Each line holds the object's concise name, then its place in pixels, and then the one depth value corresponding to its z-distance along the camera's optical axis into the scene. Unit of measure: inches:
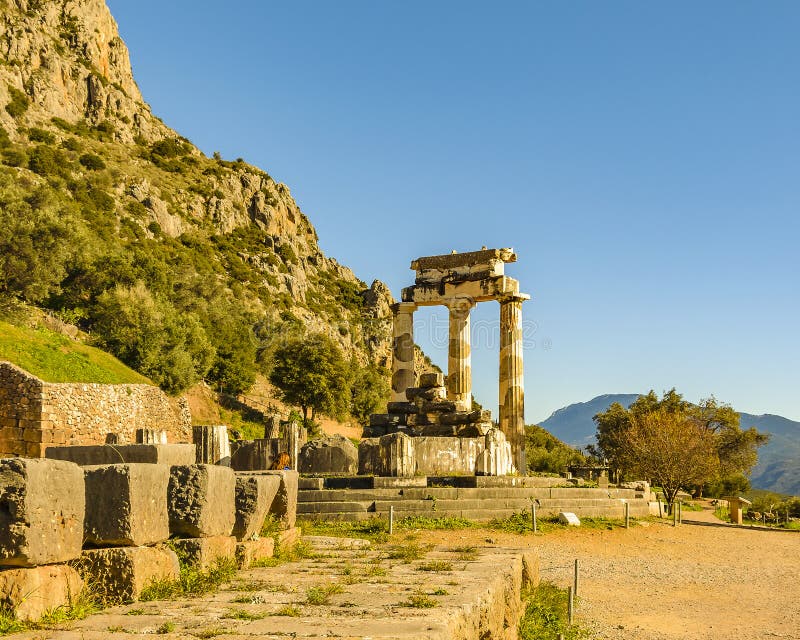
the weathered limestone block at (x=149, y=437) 821.9
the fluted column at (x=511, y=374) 1267.2
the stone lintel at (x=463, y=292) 1262.3
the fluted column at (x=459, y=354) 1288.1
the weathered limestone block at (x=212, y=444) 807.1
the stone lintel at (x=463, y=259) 1283.2
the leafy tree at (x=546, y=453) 1769.2
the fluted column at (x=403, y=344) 1312.7
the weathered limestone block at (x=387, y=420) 1073.2
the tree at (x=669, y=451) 1419.8
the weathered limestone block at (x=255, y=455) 880.3
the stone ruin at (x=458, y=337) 1087.6
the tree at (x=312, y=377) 2187.5
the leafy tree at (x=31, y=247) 1625.2
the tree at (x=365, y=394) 2647.6
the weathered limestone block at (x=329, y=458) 902.4
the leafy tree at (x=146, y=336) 1711.4
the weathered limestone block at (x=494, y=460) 864.9
